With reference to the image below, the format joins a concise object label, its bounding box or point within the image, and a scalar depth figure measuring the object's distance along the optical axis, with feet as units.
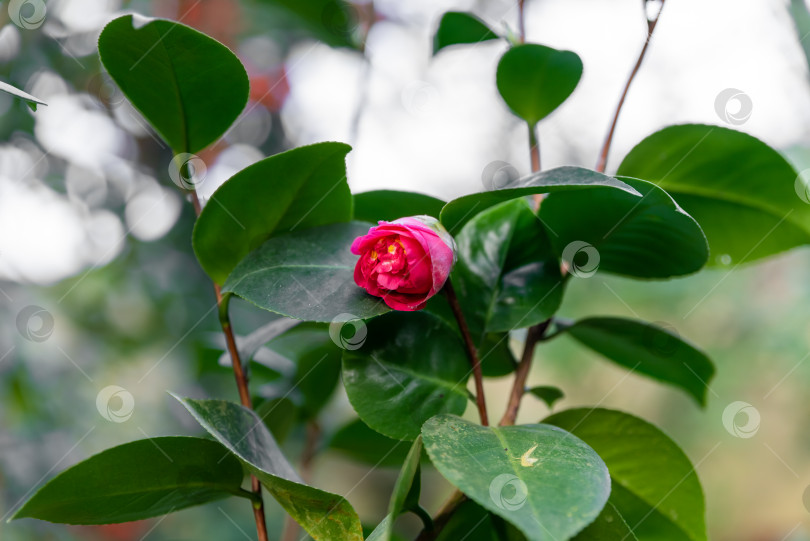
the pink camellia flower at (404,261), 2.57
